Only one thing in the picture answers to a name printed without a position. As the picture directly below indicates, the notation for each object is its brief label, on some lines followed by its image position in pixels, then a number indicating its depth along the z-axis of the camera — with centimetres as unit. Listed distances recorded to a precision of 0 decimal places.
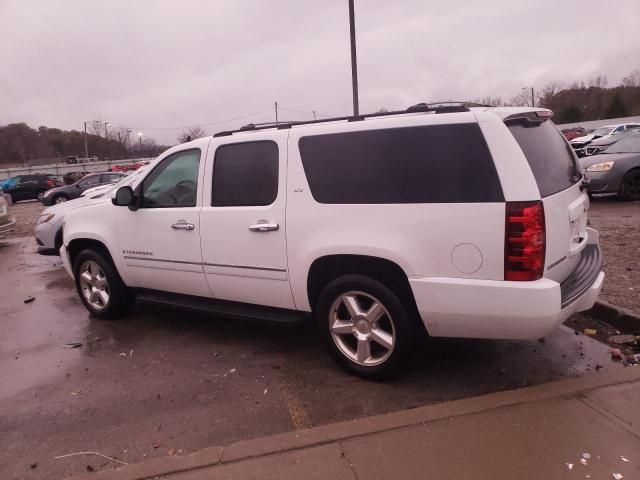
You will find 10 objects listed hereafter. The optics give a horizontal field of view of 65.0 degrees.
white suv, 304
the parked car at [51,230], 855
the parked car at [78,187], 2062
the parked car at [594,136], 1641
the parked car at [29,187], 2967
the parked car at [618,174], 1096
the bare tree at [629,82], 7958
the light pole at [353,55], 976
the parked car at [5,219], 1173
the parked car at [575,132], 3984
